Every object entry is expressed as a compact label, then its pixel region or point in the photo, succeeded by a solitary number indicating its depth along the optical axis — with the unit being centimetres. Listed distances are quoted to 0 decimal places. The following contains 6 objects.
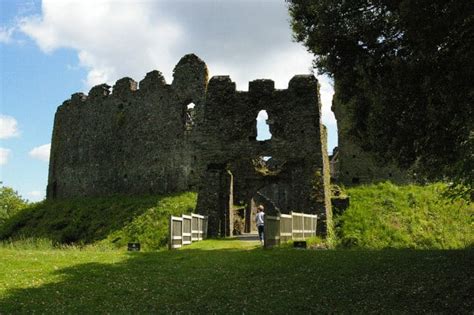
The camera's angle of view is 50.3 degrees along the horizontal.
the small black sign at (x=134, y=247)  2038
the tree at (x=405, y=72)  1048
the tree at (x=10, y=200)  6569
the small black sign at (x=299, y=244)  1895
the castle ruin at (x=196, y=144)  2553
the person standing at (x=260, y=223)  2134
